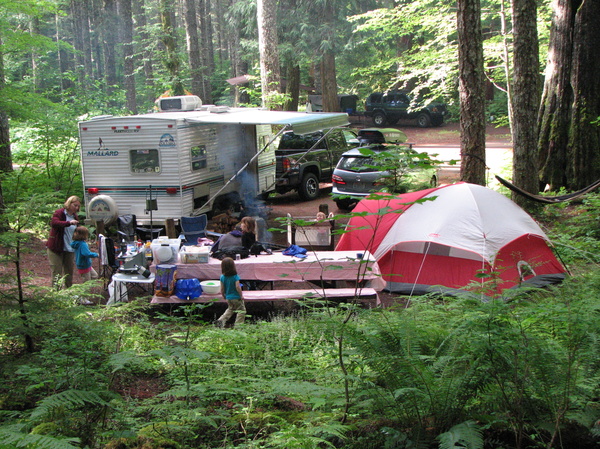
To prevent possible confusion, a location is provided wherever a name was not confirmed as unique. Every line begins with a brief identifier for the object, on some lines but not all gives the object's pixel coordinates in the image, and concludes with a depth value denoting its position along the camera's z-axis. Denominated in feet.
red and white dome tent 27.30
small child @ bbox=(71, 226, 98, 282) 27.32
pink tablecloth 26.55
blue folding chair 36.60
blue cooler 26.20
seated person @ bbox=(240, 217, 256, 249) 29.27
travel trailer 39.04
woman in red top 27.43
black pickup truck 50.75
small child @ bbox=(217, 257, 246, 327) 23.88
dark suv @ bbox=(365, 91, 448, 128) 107.14
